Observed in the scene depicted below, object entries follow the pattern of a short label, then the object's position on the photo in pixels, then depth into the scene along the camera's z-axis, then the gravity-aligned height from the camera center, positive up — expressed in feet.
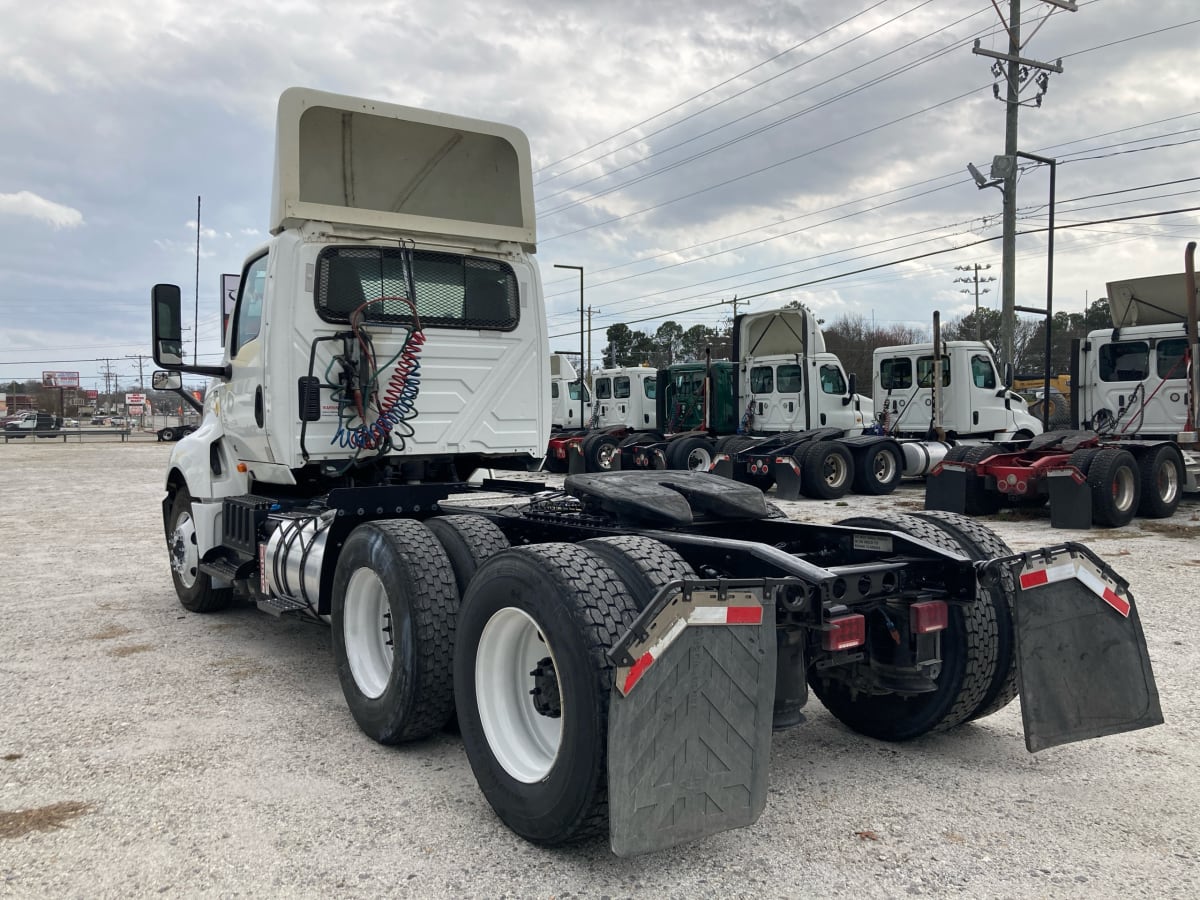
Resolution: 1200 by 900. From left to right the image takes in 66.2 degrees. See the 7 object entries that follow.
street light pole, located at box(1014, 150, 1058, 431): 54.85 +11.37
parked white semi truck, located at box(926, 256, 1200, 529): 38.58 -0.56
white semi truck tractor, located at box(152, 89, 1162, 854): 9.23 -1.75
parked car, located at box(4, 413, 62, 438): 165.99 +0.62
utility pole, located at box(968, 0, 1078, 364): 73.20 +23.69
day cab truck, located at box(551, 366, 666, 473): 71.10 +1.04
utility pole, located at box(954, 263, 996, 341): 218.59 +37.29
